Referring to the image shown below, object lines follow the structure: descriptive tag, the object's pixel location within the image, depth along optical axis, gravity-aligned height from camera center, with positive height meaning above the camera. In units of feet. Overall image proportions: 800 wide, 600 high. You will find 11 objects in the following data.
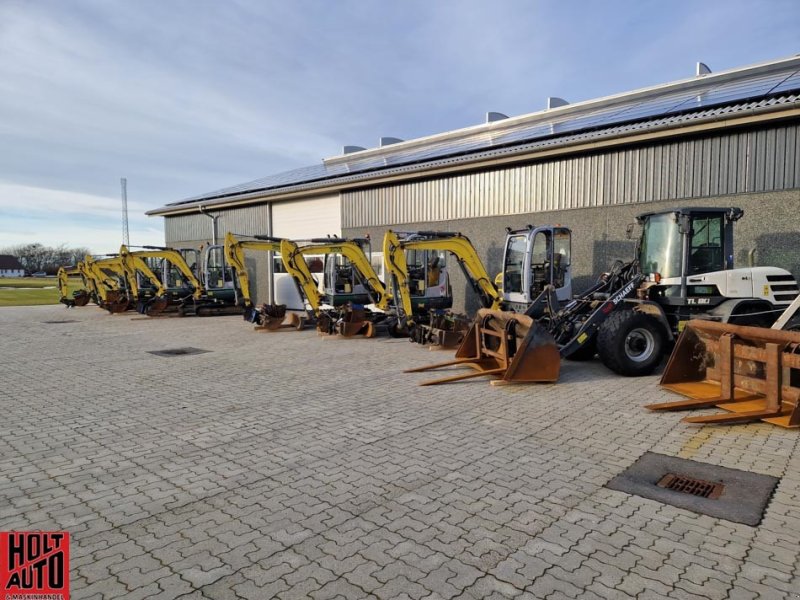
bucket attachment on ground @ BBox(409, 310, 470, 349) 38.47 -4.65
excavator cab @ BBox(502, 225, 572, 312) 36.29 +0.47
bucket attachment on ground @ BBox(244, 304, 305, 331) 51.17 -4.58
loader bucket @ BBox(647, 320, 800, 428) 18.85 -4.44
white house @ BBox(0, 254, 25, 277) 338.54 +6.29
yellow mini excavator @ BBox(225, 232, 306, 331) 51.42 -3.23
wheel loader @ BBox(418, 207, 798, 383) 27.68 -1.89
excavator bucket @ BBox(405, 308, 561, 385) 25.61 -4.34
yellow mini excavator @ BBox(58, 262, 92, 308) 80.74 -2.42
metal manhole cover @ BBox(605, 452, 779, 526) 12.62 -6.03
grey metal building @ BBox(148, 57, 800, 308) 36.04 +9.11
